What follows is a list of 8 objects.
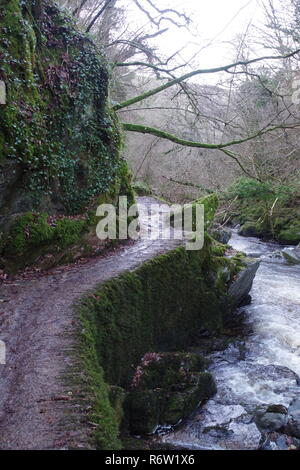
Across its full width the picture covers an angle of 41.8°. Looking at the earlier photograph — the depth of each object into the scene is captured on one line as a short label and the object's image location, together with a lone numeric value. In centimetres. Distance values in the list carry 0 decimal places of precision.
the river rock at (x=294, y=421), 530
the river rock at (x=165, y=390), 531
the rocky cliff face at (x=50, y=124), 693
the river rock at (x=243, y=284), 959
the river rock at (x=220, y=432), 512
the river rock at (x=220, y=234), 1433
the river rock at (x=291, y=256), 1504
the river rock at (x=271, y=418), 548
